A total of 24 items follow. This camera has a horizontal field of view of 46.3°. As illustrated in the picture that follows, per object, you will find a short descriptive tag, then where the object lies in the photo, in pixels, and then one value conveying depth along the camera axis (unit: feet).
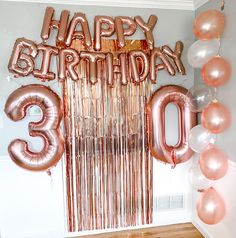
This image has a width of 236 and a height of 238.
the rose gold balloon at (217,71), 6.48
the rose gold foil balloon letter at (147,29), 8.47
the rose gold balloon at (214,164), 6.63
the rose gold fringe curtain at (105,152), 8.63
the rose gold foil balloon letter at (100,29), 8.20
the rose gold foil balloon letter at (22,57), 7.83
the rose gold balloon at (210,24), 6.43
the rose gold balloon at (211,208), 6.84
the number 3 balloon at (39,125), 7.75
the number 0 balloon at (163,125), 8.42
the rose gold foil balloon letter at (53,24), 7.92
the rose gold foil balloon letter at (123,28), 8.22
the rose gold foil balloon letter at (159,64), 8.48
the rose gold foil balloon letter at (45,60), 7.97
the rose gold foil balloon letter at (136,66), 8.34
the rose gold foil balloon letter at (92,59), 8.13
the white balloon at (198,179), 7.43
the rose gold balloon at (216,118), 6.54
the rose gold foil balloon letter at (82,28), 8.02
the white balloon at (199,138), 7.04
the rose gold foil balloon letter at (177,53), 8.59
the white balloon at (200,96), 7.10
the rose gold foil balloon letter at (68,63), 7.98
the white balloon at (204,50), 6.69
